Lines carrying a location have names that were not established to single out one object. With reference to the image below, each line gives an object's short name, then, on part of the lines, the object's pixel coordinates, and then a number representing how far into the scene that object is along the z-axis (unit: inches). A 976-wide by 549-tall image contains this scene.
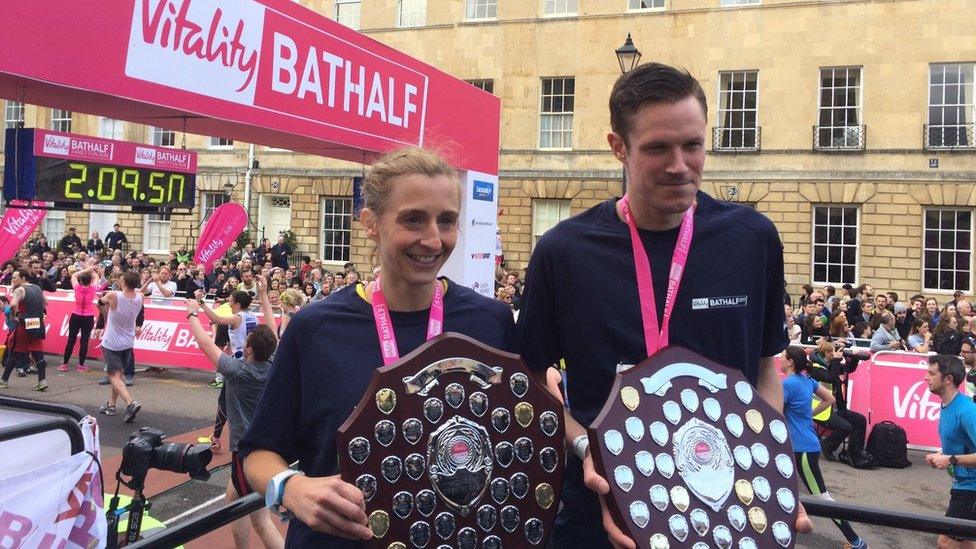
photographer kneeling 326.3
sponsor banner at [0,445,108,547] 82.2
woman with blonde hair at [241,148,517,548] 68.1
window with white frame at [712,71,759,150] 865.5
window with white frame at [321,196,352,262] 1029.2
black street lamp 499.8
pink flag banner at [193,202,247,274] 517.7
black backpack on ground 334.3
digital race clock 260.8
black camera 100.3
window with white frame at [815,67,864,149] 824.3
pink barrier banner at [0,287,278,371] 504.7
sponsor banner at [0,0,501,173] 240.1
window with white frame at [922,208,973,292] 786.2
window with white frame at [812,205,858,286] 830.5
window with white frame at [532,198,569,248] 945.5
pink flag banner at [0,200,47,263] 379.9
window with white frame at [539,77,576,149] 943.7
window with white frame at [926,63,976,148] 788.6
